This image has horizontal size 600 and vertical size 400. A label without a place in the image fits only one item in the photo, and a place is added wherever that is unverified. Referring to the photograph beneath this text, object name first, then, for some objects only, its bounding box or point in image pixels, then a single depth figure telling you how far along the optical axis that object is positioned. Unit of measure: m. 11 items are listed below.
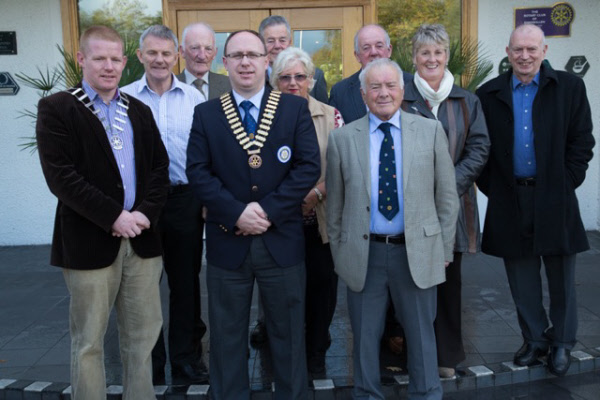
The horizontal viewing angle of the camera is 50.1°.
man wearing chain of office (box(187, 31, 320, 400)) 3.29
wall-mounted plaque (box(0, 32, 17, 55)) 7.63
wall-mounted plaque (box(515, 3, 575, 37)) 7.56
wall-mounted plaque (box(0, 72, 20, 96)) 7.68
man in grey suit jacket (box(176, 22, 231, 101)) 4.34
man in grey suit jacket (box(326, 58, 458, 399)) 3.34
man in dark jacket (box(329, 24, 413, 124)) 4.26
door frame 7.51
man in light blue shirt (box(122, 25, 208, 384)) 3.90
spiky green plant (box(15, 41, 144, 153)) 5.57
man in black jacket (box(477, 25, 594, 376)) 3.92
